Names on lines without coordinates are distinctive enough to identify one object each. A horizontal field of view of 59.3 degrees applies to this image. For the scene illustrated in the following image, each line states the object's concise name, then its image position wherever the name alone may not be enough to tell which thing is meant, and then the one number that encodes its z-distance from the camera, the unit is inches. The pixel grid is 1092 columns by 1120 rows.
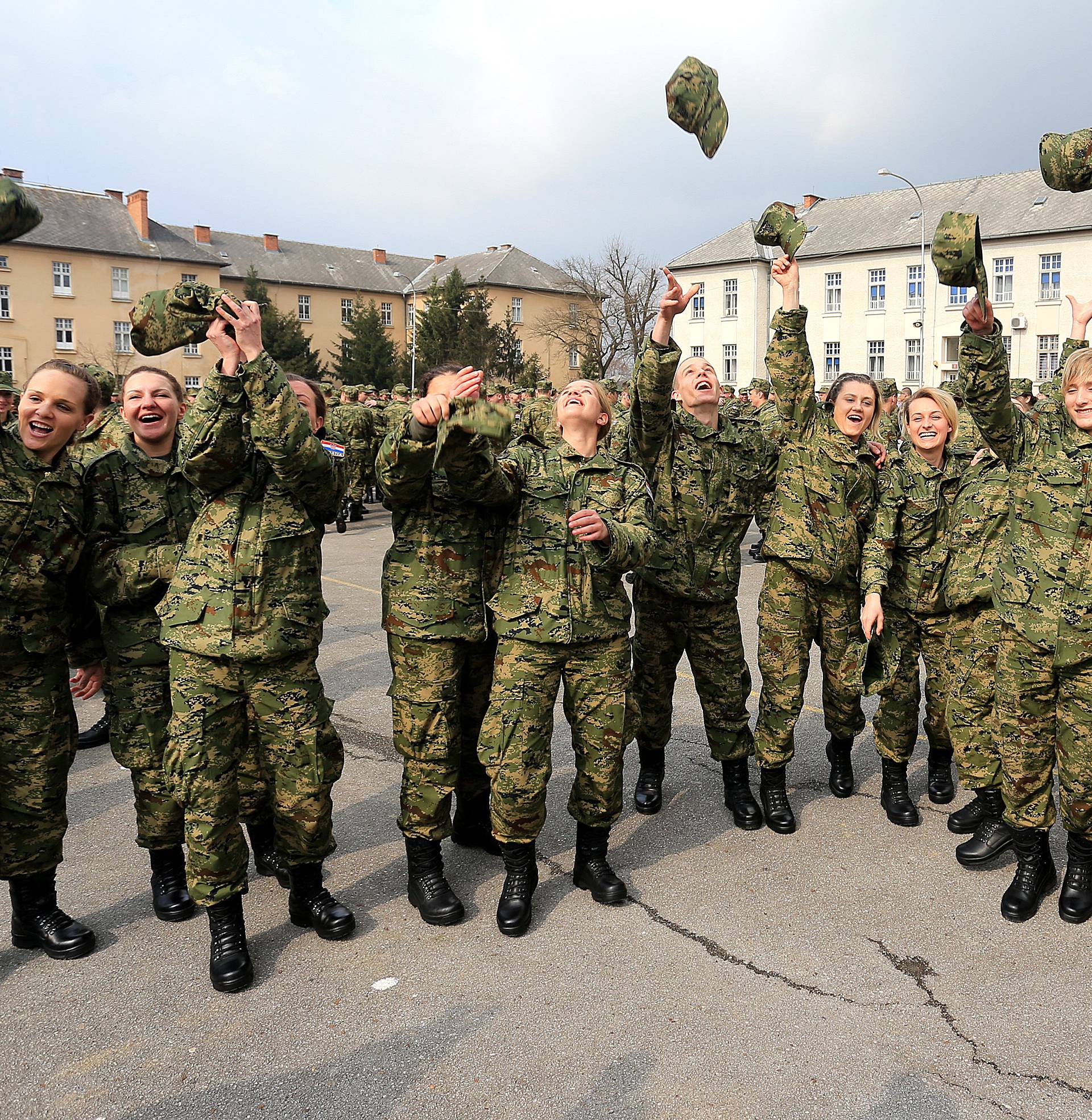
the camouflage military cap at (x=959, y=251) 136.5
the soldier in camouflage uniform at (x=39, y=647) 137.3
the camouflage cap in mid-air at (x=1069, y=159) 156.2
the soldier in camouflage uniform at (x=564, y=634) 147.1
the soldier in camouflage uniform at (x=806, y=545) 185.0
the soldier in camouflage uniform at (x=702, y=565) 180.1
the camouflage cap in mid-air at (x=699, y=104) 171.6
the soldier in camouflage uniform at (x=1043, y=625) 145.3
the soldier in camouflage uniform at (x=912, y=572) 185.2
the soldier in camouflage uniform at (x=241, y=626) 128.7
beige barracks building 1958.7
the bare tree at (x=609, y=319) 2206.0
